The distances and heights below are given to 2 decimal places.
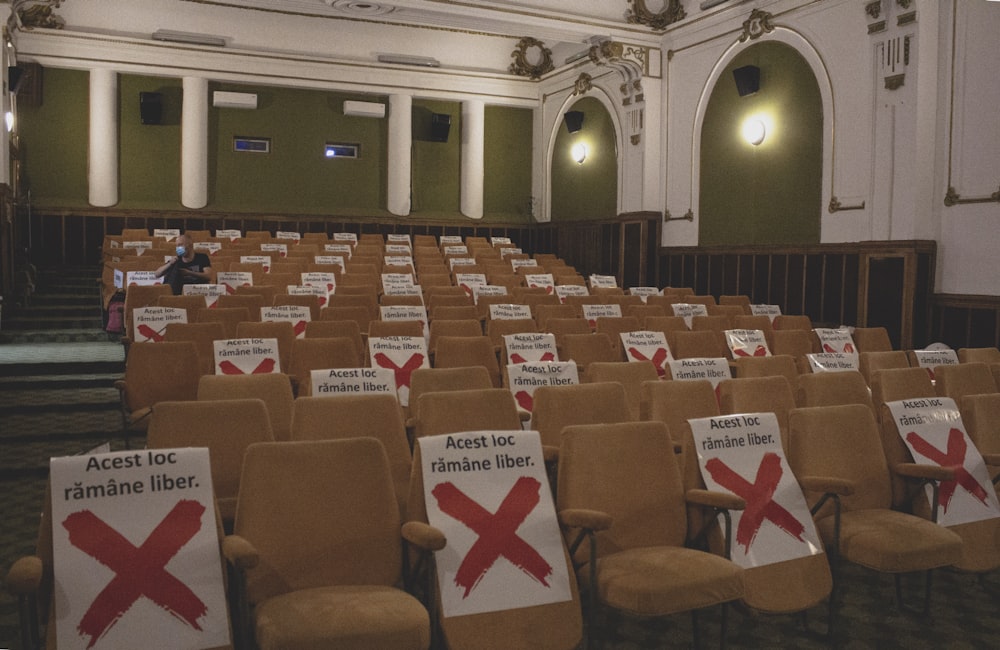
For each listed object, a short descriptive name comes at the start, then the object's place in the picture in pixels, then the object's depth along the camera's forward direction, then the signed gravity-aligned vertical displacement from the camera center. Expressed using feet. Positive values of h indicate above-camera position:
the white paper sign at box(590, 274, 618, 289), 33.52 +0.03
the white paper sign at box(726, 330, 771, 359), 19.07 -1.35
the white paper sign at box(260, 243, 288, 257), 33.60 +1.05
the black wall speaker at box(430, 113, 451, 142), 45.85 +8.40
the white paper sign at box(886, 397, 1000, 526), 10.43 -2.14
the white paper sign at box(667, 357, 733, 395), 14.38 -1.51
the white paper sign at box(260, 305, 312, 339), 19.25 -0.96
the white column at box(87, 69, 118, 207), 40.04 +6.39
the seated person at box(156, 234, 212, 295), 24.21 +0.12
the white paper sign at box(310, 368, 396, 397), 12.00 -1.54
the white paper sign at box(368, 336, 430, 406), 15.34 -1.48
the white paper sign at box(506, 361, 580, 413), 13.58 -1.60
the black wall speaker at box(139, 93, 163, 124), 40.50 +8.02
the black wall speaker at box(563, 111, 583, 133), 42.12 +8.21
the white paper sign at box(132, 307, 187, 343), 17.89 -1.08
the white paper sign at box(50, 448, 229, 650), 6.65 -2.34
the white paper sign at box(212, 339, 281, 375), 14.98 -1.53
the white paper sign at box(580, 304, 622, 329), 23.27 -0.83
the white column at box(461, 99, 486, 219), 46.32 +6.93
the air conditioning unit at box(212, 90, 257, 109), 42.04 +8.82
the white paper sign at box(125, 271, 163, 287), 25.29 -0.21
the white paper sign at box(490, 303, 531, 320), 20.93 -0.81
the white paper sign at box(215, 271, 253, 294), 25.82 -0.16
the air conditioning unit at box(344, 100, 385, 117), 44.39 +9.01
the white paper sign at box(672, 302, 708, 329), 23.75 -0.76
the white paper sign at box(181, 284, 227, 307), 22.50 -0.49
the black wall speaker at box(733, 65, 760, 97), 30.58 +7.64
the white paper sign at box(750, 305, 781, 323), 26.61 -0.80
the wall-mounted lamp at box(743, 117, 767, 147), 30.96 +5.81
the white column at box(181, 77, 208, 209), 41.27 +6.46
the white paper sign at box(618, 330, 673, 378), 17.49 -1.38
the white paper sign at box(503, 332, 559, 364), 16.55 -1.35
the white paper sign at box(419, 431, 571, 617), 7.55 -2.31
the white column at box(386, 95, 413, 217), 45.06 +6.82
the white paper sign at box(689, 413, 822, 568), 8.86 -2.22
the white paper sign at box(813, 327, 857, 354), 19.84 -1.28
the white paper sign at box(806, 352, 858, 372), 16.43 -1.50
